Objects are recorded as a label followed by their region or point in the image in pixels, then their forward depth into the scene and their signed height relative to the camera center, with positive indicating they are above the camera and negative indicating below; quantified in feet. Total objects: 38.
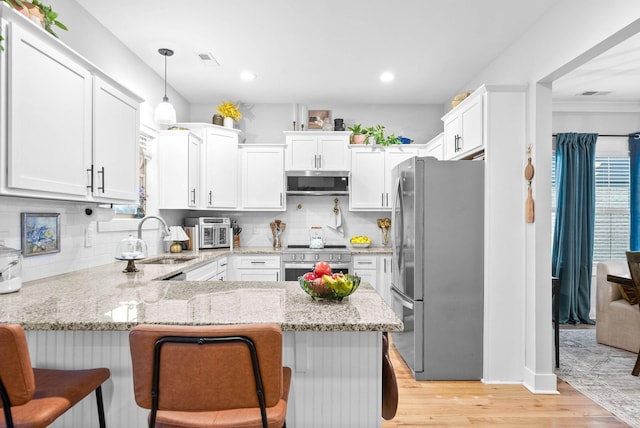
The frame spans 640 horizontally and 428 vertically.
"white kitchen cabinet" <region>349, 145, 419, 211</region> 15.97 +1.63
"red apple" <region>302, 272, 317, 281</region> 5.69 -0.88
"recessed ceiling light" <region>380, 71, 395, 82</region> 13.20 +4.83
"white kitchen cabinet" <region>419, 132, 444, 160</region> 13.88 +2.66
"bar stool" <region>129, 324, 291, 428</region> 3.65 -1.50
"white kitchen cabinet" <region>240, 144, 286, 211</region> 15.84 +1.63
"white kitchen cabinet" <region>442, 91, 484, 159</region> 10.42 +2.62
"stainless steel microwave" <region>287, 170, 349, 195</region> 15.87 +1.40
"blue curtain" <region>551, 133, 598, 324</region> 15.52 -0.27
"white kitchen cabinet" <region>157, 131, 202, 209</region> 13.28 +1.59
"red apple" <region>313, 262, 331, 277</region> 5.75 -0.78
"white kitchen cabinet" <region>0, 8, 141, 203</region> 5.59 +1.59
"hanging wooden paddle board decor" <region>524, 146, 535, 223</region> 9.61 +0.49
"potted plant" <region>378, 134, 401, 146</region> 15.74 +3.06
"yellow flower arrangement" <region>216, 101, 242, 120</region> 15.55 +4.21
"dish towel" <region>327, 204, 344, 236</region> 16.78 -0.18
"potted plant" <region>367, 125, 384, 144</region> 15.76 +3.35
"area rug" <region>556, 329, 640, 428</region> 8.83 -4.20
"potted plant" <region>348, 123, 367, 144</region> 16.03 +3.36
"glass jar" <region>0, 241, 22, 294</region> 6.18 -0.88
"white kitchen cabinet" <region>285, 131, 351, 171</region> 15.83 +2.65
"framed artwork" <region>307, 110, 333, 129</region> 16.51 +4.22
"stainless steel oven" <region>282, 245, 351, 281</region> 14.73 -1.63
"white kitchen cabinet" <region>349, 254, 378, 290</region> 14.88 -1.86
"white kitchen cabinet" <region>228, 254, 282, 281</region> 14.70 -1.94
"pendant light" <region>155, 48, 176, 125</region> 11.21 +2.97
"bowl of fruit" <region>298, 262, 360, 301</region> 5.55 -0.96
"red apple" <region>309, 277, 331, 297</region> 5.56 -1.00
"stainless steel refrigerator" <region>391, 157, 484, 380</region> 10.23 -1.37
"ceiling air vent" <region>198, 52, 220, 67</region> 11.71 +4.80
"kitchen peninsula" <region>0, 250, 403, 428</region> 5.03 -1.81
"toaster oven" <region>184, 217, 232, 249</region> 14.56 -0.56
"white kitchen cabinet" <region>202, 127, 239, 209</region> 14.69 +1.84
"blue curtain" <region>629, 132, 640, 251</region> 16.06 +1.26
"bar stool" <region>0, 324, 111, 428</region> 3.76 -1.95
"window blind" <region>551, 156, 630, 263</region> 16.38 +0.40
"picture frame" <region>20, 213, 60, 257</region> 7.38 -0.36
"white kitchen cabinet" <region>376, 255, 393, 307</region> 14.94 -2.17
